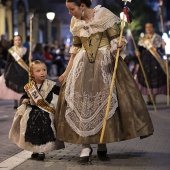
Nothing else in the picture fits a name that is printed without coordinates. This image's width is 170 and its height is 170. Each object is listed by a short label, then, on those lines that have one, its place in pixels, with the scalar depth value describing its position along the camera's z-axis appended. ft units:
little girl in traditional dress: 27.86
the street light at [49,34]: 176.51
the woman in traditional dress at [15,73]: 53.57
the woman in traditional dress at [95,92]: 27.07
